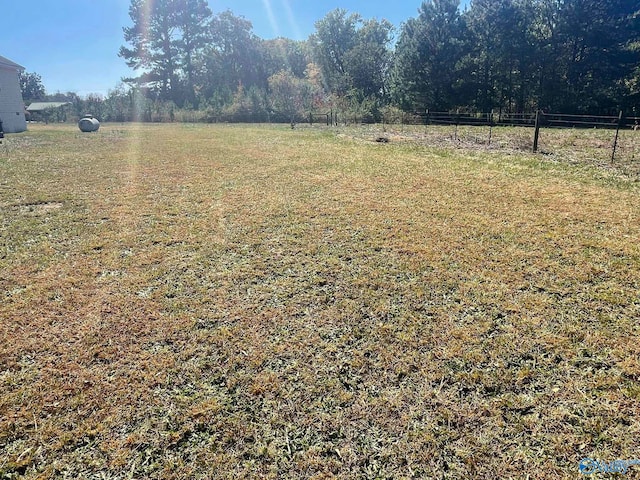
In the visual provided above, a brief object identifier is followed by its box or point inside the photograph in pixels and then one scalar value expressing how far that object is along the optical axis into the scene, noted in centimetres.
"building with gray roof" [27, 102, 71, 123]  3019
